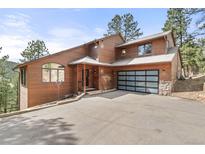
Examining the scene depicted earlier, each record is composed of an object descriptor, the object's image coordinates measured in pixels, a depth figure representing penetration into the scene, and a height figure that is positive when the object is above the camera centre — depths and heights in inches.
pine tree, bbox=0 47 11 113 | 785.7 -59.6
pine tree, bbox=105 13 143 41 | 1075.5 +394.6
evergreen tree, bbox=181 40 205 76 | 626.2 +111.4
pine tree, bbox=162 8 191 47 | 782.5 +304.6
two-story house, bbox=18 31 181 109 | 441.0 +26.0
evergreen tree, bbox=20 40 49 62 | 1098.7 +208.7
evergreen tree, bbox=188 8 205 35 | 528.4 +232.7
